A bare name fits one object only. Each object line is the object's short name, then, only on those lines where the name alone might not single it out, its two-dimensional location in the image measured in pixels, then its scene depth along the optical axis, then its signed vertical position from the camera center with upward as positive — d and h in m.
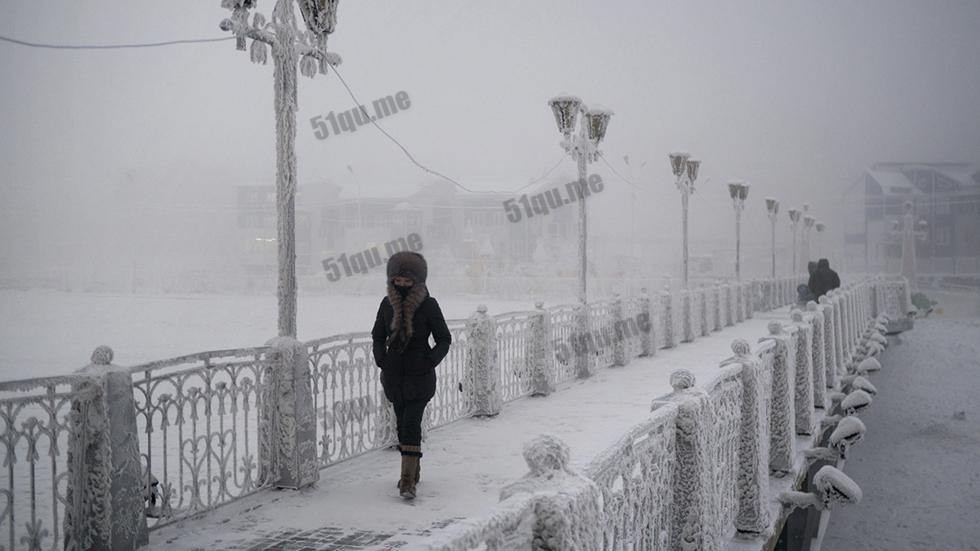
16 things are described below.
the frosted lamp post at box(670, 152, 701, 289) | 22.31 +2.12
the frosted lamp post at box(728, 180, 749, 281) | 29.42 +2.11
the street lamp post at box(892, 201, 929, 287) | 49.31 +0.18
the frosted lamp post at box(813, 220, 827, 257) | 59.47 +2.01
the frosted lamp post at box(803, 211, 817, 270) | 49.57 +1.98
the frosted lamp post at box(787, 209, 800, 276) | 41.63 +1.94
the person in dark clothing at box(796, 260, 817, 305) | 19.83 -0.95
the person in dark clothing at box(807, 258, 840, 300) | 19.02 -0.56
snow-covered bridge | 3.35 -1.41
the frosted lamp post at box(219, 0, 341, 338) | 7.17 +1.19
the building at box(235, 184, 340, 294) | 59.31 +2.83
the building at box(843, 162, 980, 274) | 62.94 +2.87
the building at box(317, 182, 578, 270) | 60.19 +2.69
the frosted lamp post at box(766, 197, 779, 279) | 36.25 +2.05
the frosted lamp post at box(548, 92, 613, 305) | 14.27 +2.19
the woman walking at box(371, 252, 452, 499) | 6.49 -0.65
